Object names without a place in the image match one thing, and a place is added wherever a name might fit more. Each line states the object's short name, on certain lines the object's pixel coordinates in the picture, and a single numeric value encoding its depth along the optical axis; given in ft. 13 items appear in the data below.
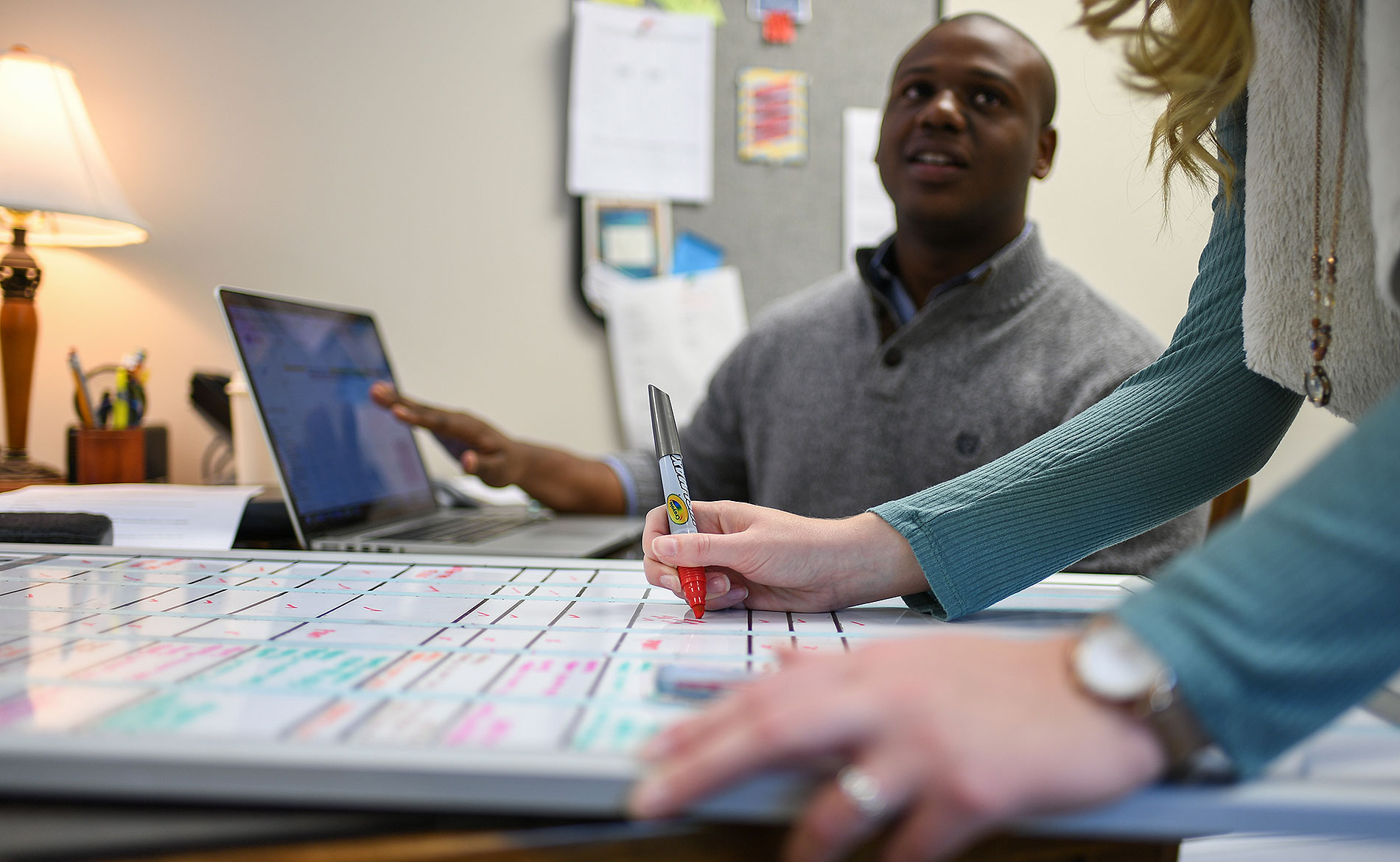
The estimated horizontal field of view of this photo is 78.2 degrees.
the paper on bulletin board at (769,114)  4.77
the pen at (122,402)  3.61
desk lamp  3.42
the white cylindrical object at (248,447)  3.70
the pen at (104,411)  3.62
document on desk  2.53
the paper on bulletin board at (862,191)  4.85
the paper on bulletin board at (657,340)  4.65
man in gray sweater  3.32
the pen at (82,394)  3.41
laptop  2.80
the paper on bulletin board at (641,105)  4.57
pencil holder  3.51
